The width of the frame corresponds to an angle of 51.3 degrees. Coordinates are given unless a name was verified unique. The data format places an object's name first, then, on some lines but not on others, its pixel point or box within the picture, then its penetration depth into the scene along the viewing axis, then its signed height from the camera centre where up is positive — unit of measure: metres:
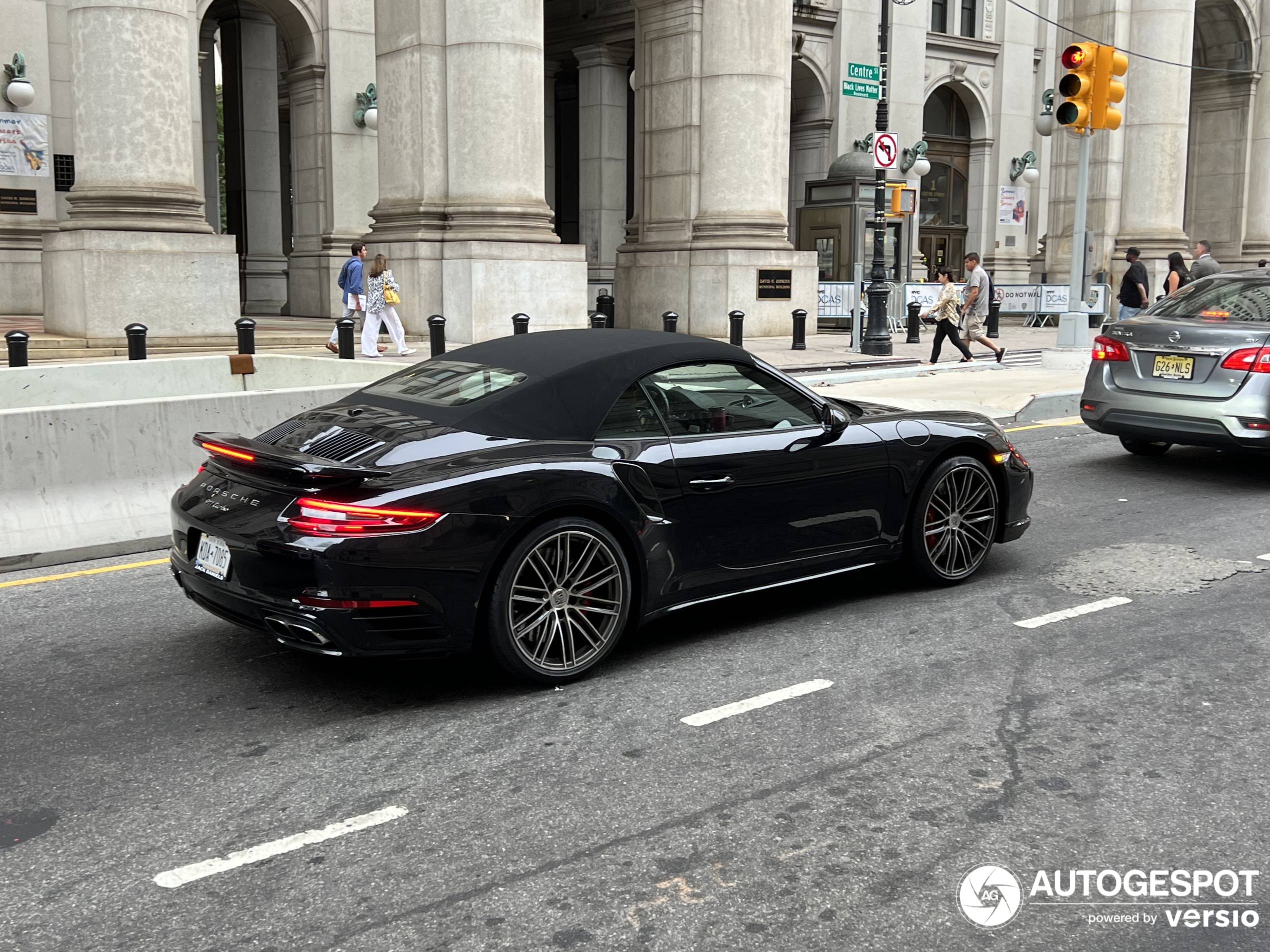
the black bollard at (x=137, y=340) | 14.45 -0.80
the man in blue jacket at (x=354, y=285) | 19.91 -0.25
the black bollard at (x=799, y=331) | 22.64 -1.04
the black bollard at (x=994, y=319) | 27.61 -0.99
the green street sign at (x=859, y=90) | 23.84 +3.24
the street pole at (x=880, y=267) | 22.86 +0.07
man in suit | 22.69 +0.16
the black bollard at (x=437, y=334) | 17.02 -0.85
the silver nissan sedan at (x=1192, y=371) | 10.10 -0.78
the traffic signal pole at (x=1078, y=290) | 18.98 -0.27
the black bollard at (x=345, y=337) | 16.81 -0.87
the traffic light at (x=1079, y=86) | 17.50 +2.44
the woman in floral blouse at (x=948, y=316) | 21.59 -0.74
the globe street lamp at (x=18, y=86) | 22.59 +3.06
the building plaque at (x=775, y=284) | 24.69 -0.25
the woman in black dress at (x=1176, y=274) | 24.91 -0.03
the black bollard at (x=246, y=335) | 14.38 -0.76
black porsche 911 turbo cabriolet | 4.98 -0.96
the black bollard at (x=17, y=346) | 12.91 -0.78
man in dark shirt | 23.09 -0.26
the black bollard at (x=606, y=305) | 25.88 -0.70
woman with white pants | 18.81 -0.61
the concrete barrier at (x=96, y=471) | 7.83 -1.26
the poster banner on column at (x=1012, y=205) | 39.91 +1.99
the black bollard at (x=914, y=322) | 26.05 -1.00
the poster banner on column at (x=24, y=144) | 23.12 +2.12
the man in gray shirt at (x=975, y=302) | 21.75 -0.51
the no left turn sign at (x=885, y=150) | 22.66 +2.06
